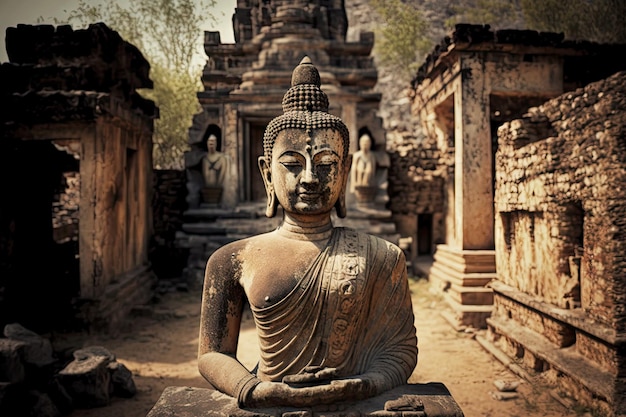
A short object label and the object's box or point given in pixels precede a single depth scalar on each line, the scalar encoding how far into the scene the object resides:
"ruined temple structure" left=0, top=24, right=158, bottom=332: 6.52
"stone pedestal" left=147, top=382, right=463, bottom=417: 2.13
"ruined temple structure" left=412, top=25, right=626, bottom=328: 7.96
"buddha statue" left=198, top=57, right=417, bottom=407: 2.37
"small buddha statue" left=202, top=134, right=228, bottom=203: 11.65
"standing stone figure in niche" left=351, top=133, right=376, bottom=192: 11.43
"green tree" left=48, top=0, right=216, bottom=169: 21.80
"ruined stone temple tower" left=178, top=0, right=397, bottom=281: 11.41
